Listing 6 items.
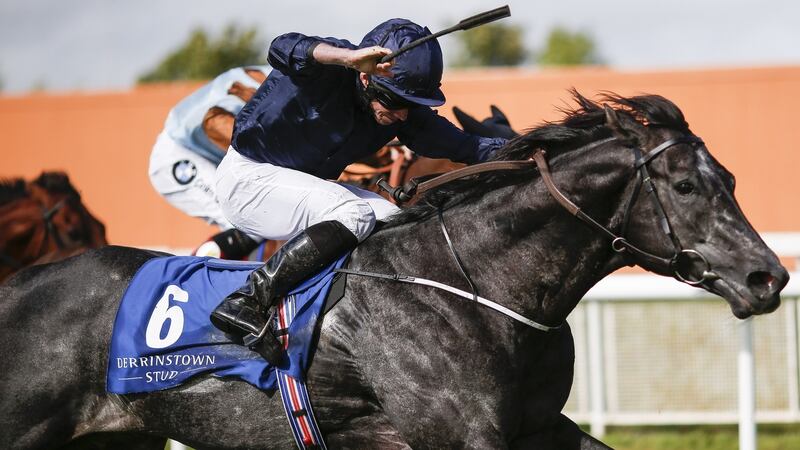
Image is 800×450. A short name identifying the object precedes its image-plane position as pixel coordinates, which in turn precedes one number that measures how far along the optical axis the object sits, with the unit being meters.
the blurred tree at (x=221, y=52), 67.37
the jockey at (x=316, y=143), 6.92
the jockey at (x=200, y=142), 12.13
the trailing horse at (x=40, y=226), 12.71
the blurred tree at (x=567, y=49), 80.69
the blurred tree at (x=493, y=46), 79.62
